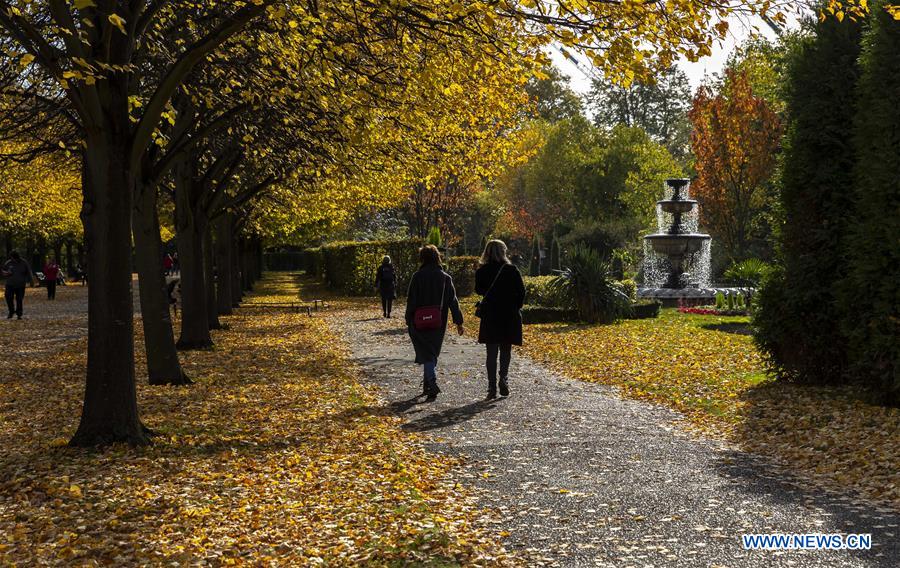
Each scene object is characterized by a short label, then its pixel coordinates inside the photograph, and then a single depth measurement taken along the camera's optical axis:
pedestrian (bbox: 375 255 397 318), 24.60
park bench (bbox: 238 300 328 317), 27.45
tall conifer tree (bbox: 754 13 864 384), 10.28
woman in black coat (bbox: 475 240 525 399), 10.57
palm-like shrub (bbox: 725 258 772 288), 25.02
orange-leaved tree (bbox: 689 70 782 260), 36.19
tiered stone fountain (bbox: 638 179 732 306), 26.61
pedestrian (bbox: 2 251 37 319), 24.61
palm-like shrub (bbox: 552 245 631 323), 21.20
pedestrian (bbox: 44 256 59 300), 36.22
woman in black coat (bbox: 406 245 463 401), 10.59
